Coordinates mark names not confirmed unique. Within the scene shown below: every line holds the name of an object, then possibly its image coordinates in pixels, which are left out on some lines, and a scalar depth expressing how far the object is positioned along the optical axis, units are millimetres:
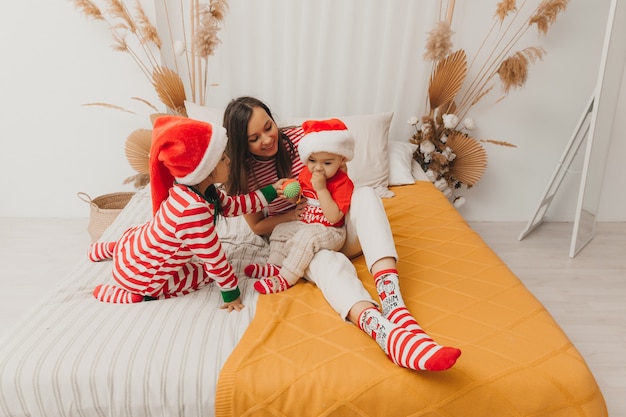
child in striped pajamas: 1286
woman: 1142
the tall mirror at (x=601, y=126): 2250
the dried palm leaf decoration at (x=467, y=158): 2551
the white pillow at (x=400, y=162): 2365
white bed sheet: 1142
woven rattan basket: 2318
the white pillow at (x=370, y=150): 2250
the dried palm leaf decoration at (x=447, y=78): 2420
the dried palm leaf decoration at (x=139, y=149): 2463
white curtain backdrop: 2512
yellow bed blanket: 1104
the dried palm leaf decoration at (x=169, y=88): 2387
